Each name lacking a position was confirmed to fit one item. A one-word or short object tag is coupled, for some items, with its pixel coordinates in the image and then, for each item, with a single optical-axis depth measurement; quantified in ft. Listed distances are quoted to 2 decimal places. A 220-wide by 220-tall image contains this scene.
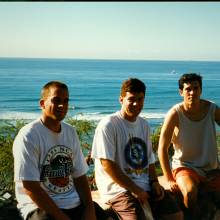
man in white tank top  12.77
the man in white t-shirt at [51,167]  9.13
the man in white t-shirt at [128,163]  10.89
